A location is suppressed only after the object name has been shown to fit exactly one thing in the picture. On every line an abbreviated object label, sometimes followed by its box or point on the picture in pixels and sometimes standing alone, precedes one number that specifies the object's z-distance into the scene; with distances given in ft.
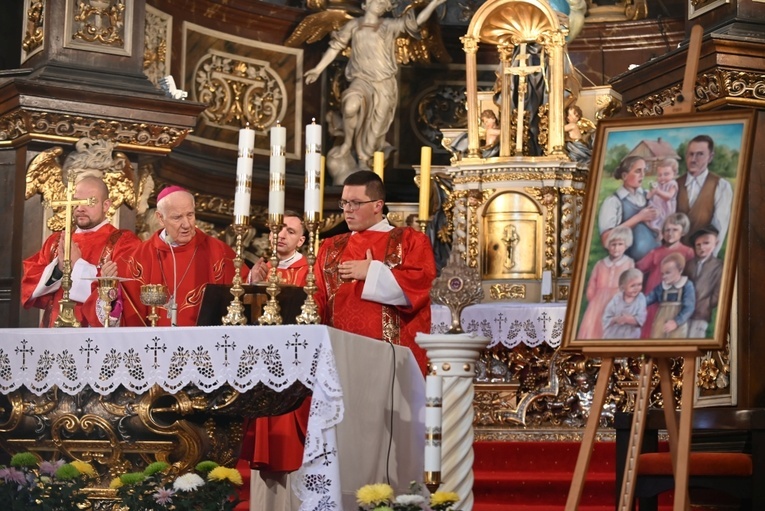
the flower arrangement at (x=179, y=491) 18.40
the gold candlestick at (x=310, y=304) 20.59
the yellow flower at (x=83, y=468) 19.02
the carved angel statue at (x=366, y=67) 38.65
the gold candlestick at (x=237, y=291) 20.08
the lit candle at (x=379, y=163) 34.86
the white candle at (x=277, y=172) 20.24
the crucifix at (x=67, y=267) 21.42
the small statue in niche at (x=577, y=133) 35.32
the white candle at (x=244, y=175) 20.17
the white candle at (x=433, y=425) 19.75
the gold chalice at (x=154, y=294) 20.63
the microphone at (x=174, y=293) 22.13
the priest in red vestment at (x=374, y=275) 23.15
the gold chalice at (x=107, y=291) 21.29
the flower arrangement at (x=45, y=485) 18.44
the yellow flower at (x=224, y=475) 18.68
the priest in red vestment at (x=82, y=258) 23.86
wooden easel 18.31
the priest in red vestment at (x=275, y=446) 21.61
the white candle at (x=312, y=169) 20.27
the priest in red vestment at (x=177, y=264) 23.36
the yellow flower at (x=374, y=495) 17.98
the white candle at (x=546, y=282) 33.68
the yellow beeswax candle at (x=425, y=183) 28.50
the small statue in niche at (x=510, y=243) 34.88
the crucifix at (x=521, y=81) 35.50
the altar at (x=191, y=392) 18.95
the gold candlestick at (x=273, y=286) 20.25
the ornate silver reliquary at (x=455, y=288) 21.85
